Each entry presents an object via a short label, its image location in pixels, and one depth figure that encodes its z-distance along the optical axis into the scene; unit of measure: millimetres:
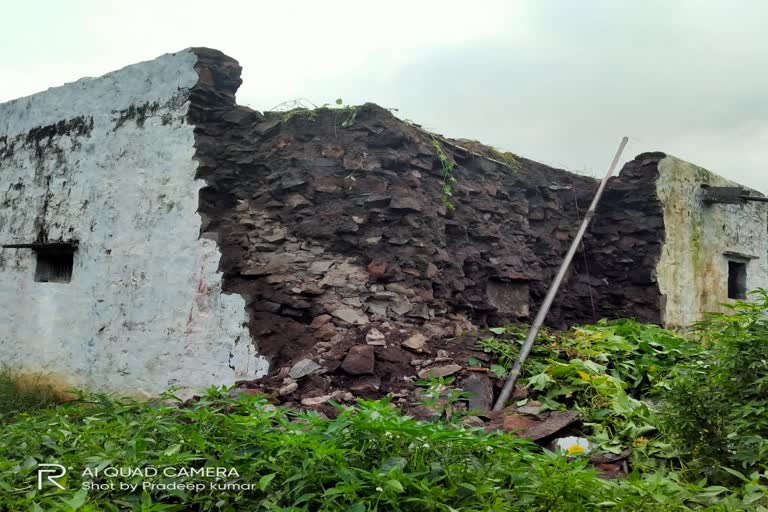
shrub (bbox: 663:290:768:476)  3420
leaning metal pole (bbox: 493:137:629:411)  4848
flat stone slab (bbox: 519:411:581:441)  4082
